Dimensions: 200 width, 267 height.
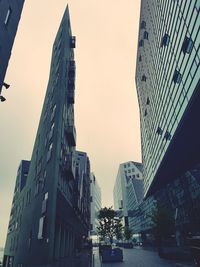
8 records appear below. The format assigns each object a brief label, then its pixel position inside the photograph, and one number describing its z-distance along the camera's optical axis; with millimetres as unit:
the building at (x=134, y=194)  90375
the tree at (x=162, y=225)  32656
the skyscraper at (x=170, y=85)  21438
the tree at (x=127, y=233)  86625
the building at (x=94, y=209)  139875
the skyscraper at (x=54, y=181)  21969
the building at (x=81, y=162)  57438
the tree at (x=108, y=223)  58438
